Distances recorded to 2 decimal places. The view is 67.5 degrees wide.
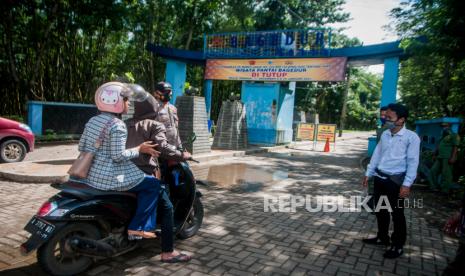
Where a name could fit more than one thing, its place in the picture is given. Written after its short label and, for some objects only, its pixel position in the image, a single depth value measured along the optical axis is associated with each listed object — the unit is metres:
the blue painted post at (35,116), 13.11
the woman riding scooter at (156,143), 3.43
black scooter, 2.83
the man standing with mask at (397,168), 3.88
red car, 7.91
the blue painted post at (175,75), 15.80
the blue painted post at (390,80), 12.06
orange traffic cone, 15.82
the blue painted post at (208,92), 16.69
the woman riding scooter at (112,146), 2.98
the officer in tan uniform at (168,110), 4.52
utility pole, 27.98
